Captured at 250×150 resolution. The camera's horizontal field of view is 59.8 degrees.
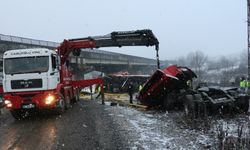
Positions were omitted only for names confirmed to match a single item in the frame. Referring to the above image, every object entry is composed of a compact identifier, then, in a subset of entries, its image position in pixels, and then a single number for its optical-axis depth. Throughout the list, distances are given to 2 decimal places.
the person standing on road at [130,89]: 12.15
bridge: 21.04
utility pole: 15.95
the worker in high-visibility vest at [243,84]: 17.03
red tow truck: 8.77
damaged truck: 8.05
